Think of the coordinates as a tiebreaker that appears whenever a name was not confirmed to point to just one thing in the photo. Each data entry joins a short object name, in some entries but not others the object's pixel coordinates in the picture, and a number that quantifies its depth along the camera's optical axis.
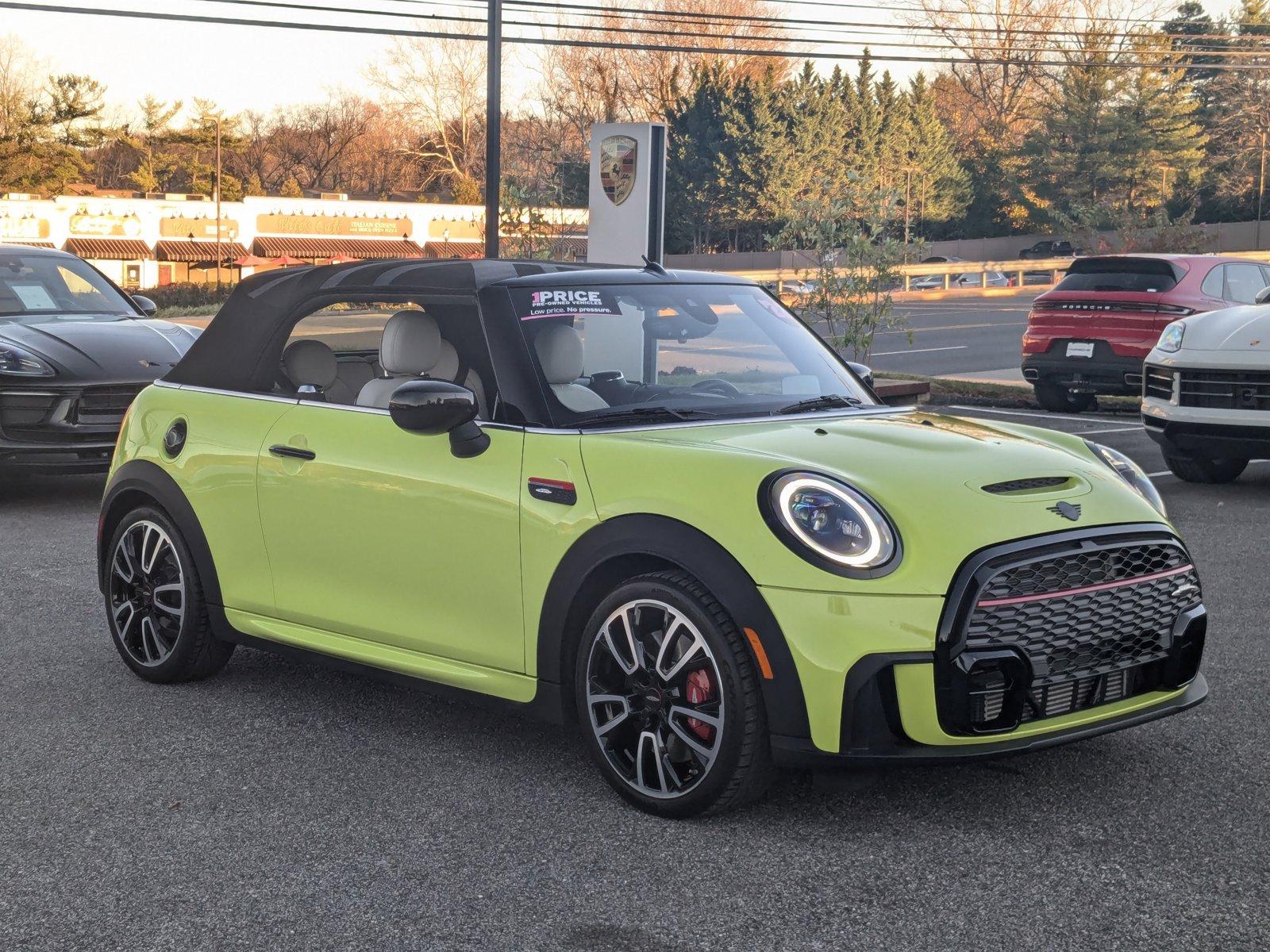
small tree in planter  16.91
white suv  9.84
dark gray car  9.57
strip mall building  79.62
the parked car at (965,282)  49.12
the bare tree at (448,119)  83.75
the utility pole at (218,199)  72.88
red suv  15.09
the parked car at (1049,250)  71.62
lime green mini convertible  3.75
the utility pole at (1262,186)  71.59
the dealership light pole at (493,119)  19.64
